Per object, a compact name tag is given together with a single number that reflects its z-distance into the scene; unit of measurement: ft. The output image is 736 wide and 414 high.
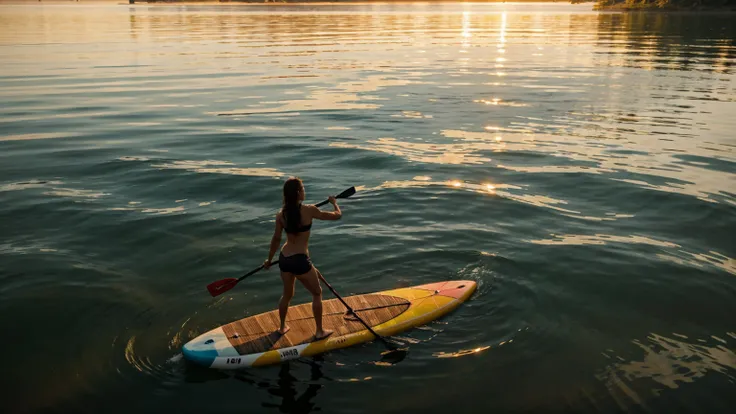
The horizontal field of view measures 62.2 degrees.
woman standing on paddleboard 30.48
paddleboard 32.32
